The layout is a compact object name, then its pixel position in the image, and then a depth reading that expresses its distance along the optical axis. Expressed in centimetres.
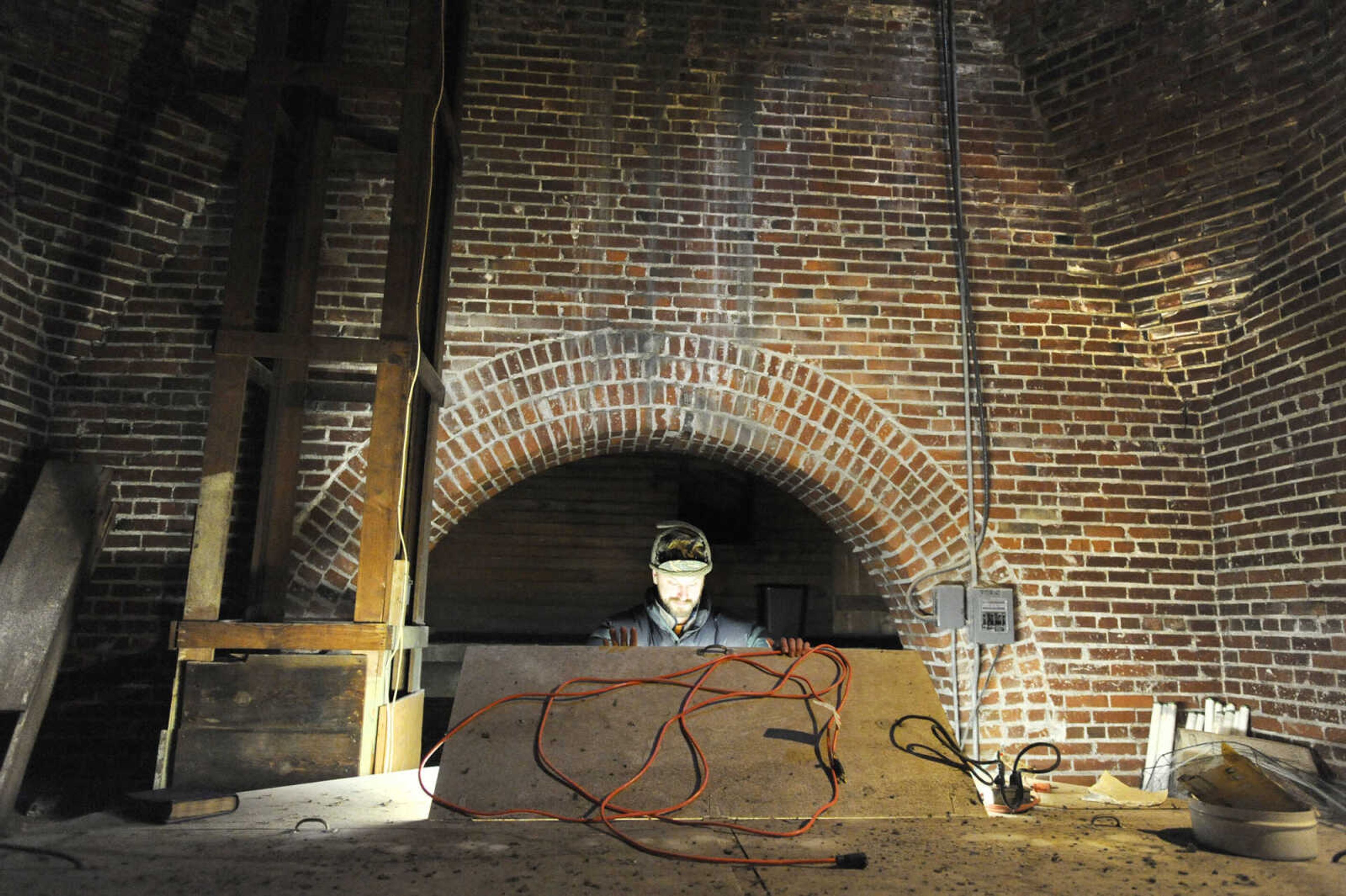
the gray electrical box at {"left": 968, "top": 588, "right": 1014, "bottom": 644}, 432
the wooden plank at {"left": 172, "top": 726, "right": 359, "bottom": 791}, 306
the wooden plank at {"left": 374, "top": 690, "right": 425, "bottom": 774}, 326
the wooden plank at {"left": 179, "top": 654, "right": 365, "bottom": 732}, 312
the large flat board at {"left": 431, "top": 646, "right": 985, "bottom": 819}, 249
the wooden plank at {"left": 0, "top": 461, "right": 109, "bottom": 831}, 310
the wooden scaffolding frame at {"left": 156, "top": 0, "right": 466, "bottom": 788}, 326
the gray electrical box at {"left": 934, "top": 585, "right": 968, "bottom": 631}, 434
